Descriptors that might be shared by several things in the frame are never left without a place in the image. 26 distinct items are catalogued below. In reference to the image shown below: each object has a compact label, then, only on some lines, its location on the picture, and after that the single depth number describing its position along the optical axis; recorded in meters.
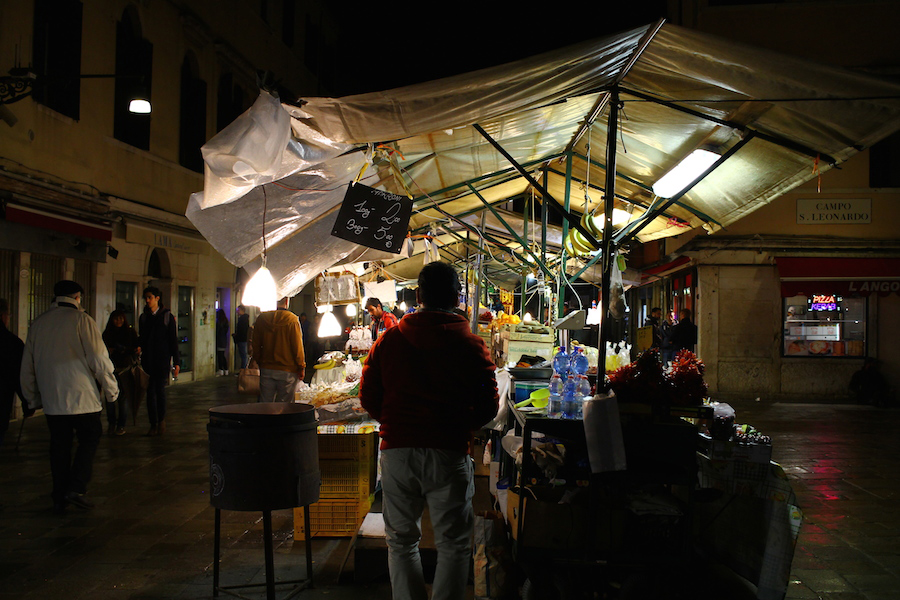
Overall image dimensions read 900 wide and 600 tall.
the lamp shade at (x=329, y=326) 9.42
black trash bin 3.81
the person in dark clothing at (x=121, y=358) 9.33
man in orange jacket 7.38
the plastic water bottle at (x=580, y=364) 5.98
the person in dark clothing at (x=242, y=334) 16.64
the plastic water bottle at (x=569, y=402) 4.45
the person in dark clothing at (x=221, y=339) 18.66
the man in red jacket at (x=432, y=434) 3.33
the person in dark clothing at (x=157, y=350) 9.27
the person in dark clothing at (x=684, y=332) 13.92
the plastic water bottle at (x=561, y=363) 6.20
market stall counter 3.97
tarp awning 3.98
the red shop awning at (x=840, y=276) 14.03
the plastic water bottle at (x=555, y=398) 4.51
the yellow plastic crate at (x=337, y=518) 5.27
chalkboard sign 5.36
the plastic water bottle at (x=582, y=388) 4.81
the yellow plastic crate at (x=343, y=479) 5.28
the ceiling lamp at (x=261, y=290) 5.70
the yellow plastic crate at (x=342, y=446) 5.29
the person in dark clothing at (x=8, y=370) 5.97
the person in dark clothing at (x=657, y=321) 15.95
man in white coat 5.69
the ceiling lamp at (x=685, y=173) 5.57
